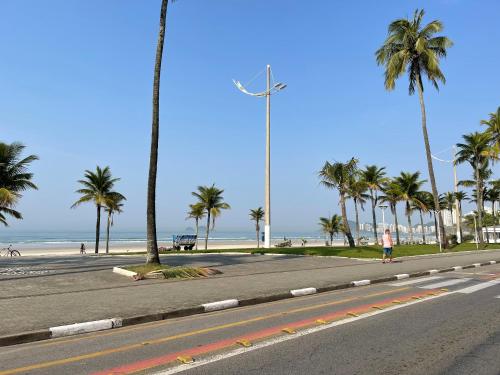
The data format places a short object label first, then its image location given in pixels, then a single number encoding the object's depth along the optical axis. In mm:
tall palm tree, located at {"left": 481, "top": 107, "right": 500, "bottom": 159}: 42531
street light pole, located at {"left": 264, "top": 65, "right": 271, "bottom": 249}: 26625
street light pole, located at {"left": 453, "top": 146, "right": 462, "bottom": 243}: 46147
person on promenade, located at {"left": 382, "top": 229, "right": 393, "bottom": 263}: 19984
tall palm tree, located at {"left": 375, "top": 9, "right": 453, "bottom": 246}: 31259
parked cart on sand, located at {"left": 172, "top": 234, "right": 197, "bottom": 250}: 47906
